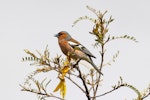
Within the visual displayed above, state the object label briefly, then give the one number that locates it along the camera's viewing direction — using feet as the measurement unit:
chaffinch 31.17
